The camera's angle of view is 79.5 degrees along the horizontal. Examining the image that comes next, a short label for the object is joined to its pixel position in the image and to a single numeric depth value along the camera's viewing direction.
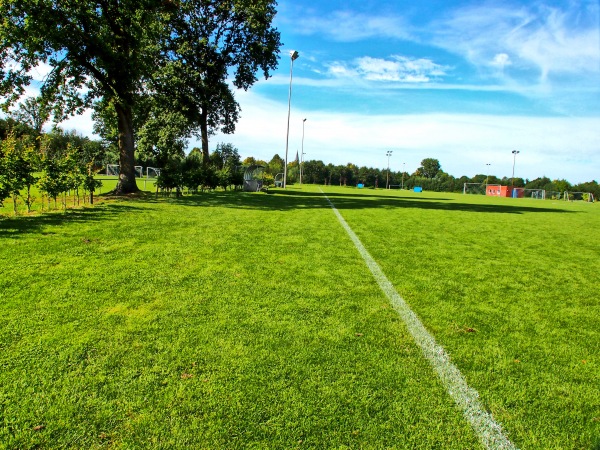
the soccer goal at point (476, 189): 85.19
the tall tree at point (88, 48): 13.38
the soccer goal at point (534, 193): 70.88
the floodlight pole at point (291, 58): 39.34
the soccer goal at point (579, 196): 63.50
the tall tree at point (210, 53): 26.80
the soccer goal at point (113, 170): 56.16
